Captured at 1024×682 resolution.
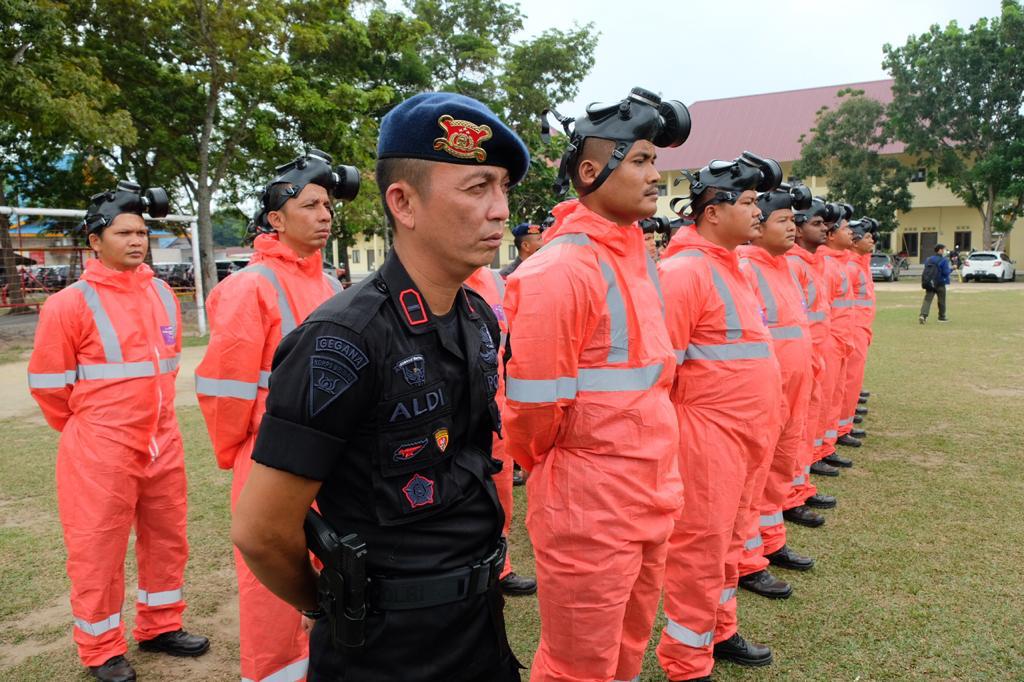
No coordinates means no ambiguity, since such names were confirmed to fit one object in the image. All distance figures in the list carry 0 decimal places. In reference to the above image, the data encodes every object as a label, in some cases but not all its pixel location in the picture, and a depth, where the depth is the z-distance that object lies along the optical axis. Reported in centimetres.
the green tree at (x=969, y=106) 3425
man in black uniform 142
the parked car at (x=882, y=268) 3450
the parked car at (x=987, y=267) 3217
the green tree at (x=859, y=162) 3788
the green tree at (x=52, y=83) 1251
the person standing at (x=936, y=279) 1688
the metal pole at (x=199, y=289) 1669
